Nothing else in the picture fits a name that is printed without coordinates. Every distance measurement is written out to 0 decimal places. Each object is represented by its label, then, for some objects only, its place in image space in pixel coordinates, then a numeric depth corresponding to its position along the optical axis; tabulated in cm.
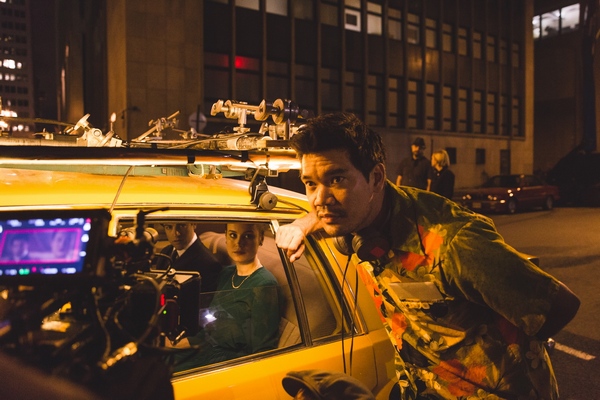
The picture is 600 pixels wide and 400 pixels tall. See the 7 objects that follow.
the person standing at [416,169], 921
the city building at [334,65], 1897
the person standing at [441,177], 892
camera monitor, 113
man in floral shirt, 155
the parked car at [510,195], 1738
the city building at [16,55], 14225
